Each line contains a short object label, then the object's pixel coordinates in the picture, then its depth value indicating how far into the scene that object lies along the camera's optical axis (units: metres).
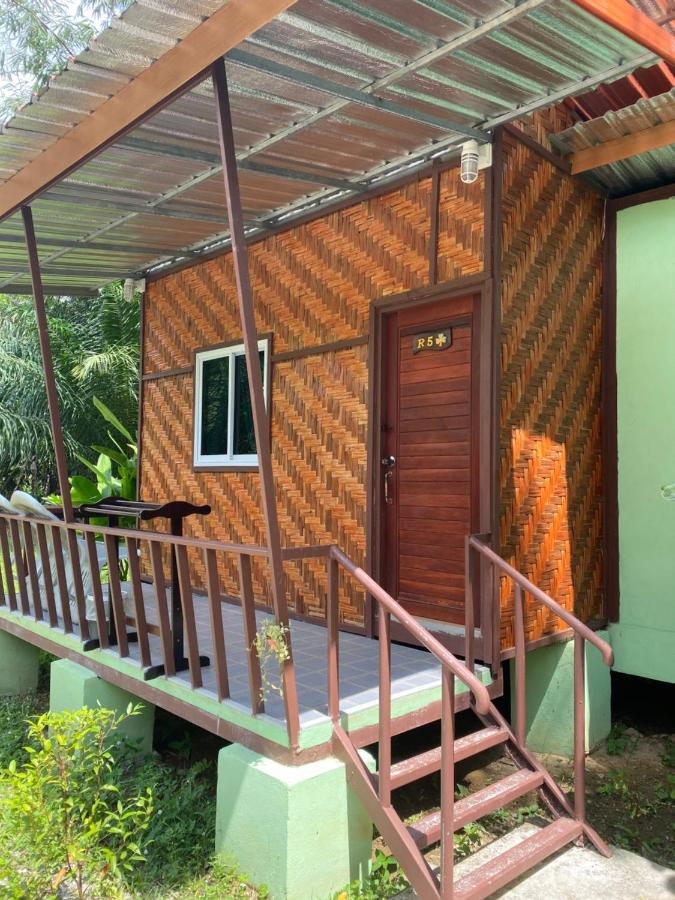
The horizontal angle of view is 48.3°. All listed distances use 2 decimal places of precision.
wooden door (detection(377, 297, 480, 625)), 4.98
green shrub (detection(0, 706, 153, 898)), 3.14
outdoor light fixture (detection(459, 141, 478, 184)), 4.51
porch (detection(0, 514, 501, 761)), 3.65
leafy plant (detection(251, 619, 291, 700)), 3.31
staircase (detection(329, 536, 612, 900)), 3.18
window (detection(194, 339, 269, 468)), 6.74
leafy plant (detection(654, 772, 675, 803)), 4.56
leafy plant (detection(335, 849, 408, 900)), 3.41
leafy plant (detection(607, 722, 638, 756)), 5.24
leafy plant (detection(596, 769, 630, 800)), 4.64
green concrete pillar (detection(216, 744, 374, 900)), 3.30
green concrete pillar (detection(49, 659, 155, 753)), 4.96
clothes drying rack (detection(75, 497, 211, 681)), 4.23
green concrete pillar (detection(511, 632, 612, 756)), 5.12
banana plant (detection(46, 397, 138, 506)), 8.78
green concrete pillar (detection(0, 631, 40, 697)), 6.68
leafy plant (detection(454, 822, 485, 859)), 3.91
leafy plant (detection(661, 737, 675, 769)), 5.02
